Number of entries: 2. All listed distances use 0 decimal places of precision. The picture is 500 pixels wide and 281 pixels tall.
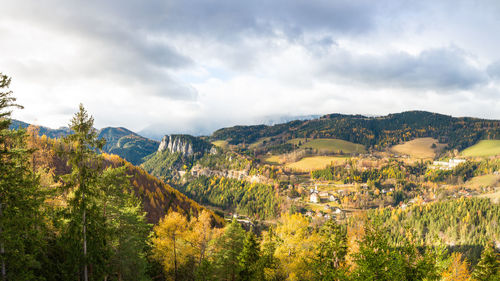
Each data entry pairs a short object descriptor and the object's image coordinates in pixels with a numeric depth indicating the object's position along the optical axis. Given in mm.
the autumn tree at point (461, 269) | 44119
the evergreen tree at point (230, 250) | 37938
